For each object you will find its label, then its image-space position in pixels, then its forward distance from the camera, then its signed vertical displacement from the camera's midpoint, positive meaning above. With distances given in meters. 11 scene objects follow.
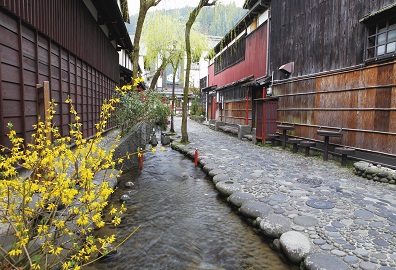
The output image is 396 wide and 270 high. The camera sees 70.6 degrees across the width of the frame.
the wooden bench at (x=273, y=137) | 13.96 -1.31
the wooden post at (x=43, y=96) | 4.72 +0.19
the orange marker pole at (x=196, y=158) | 11.12 -1.95
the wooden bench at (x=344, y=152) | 8.73 -1.25
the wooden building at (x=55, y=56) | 4.88 +1.28
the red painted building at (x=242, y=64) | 16.88 +3.47
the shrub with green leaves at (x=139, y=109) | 12.38 -0.01
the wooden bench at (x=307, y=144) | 10.77 -1.29
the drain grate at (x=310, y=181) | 7.31 -1.86
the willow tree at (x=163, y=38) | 23.57 +6.16
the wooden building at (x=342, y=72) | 7.87 +1.38
